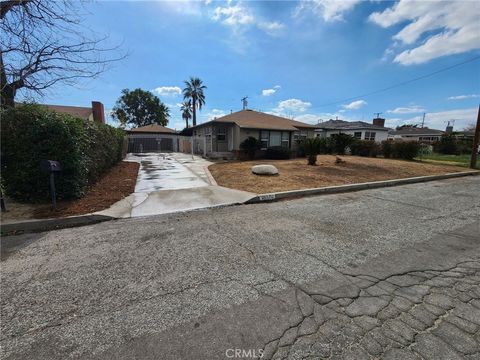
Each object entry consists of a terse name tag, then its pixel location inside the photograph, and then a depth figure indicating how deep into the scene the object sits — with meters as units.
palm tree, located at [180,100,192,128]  49.07
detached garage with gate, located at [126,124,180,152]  32.62
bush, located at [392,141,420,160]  18.23
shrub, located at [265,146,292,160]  18.30
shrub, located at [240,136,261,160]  17.81
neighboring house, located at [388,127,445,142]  49.75
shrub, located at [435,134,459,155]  29.53
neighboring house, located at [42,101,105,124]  25.52
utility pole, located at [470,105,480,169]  14.93
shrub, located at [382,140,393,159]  19.52
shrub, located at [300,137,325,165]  16.95
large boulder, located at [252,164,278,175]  10.29
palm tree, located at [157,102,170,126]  53.73
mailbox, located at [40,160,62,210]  4.91
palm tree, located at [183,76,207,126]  41.91
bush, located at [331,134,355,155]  20.27
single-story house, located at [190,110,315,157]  18.61
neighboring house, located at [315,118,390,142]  30.80
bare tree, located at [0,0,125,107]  5.99
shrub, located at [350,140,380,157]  20.28
